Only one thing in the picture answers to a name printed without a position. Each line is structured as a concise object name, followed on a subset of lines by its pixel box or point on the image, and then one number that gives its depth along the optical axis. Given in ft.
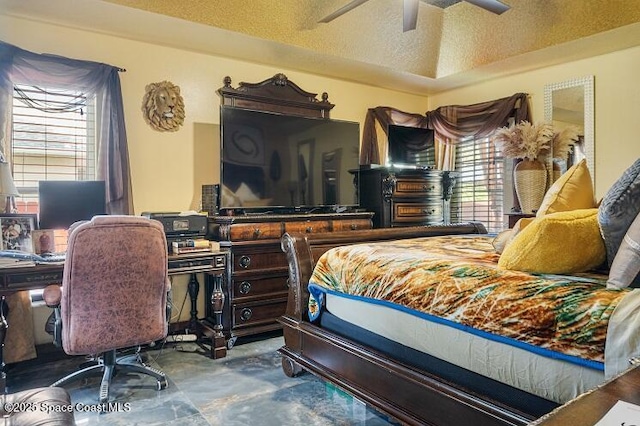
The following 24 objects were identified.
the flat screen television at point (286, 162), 12.23
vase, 13.23
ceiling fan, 10.19
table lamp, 8.92
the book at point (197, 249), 10.28
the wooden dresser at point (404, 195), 14.76
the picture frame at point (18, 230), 9.35
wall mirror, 13.66
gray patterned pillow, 4.37
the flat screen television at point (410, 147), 16.42
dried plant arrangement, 13.23
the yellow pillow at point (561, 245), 4.91
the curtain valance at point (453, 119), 15.42
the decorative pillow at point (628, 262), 4.24
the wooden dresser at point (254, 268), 11.32
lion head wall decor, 12.01
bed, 4.22
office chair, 7.38
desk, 8.05
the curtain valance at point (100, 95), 10.03
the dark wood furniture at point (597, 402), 2.15
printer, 10.57
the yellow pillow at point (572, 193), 6.01
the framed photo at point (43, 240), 9.46
